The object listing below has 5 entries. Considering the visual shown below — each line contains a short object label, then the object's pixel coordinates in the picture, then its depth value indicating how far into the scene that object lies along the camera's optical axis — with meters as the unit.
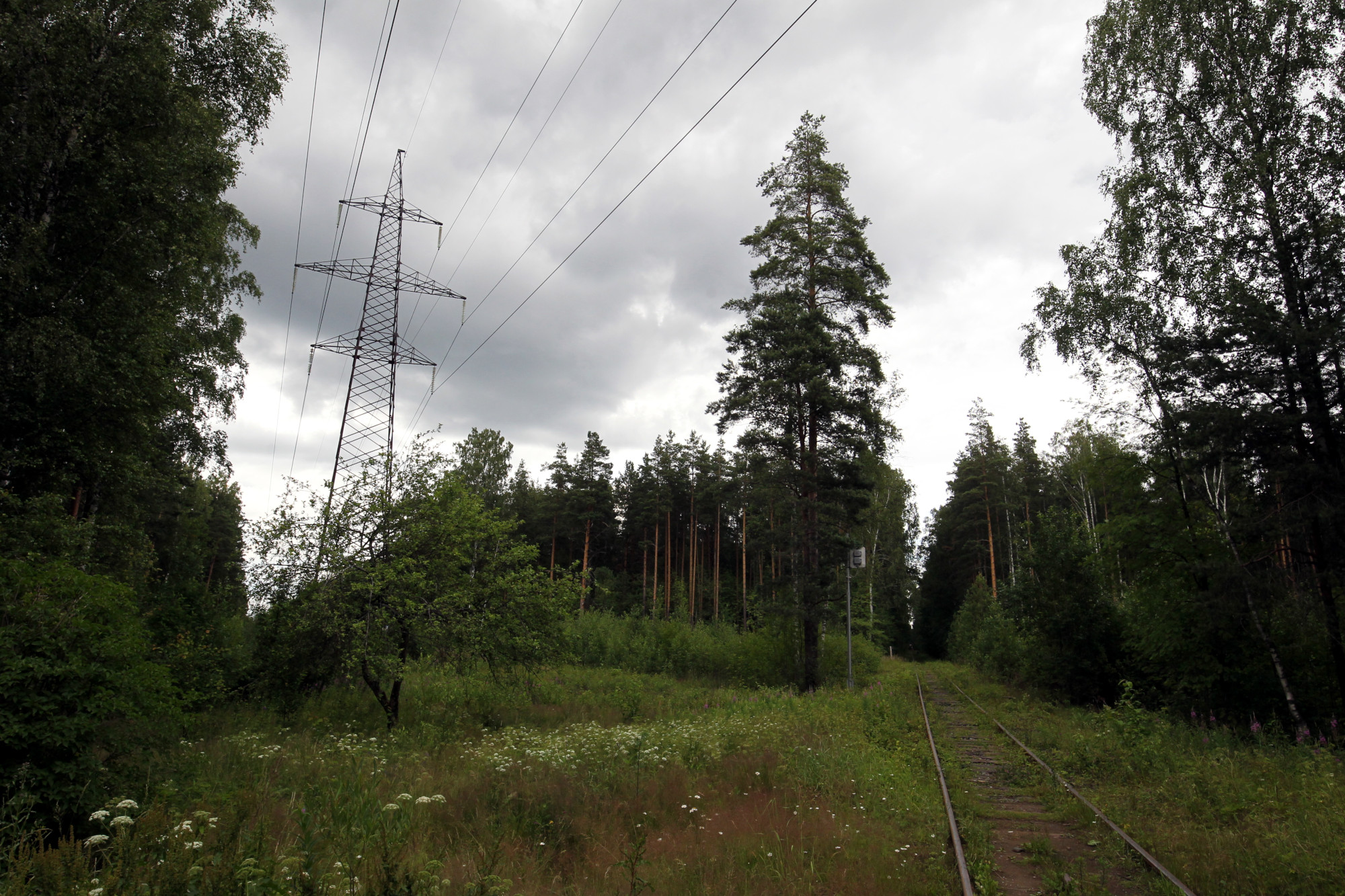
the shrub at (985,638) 24.22
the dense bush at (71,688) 5.01
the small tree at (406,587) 11.93
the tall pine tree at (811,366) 18.75
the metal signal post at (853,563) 17.98
